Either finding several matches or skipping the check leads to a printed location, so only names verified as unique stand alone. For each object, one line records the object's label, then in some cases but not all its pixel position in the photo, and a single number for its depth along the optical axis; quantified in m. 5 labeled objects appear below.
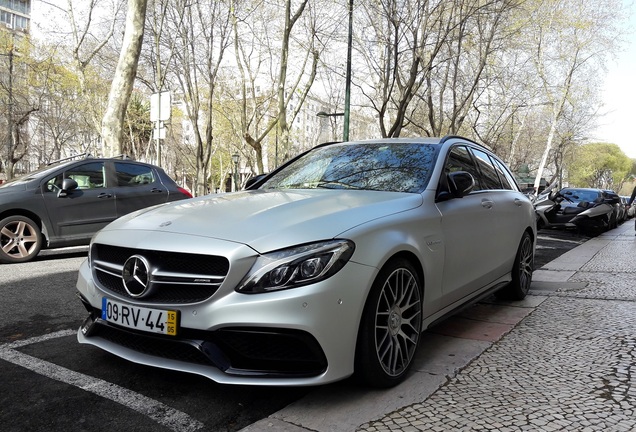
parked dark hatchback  7.27
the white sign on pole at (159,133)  12.69
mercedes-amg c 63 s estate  2.44
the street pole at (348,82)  14.27
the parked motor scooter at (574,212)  14.73
